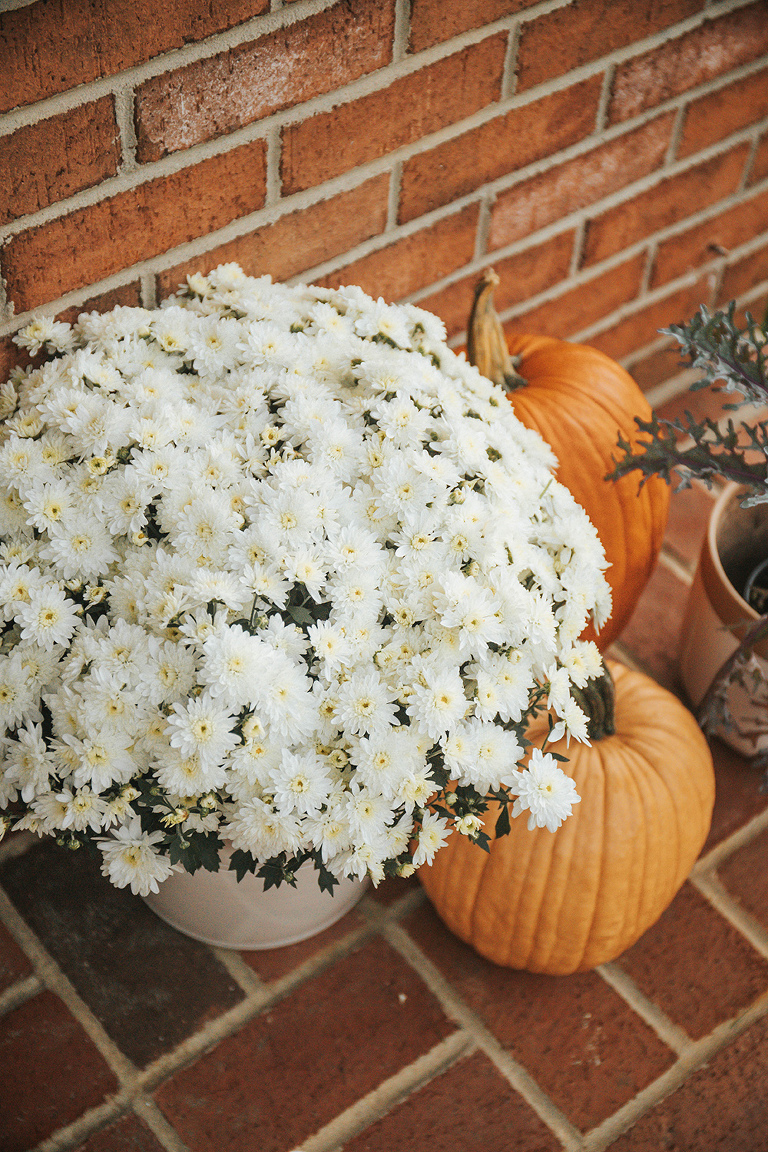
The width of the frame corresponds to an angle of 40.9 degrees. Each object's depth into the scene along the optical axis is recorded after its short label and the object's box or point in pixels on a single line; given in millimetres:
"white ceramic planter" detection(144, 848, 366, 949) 1094
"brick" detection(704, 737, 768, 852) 1404
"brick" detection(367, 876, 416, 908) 1318
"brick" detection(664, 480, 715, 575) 1741
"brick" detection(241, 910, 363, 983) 1240
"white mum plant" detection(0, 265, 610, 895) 830
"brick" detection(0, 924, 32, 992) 1208
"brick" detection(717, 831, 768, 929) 1335
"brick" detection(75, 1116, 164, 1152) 1086
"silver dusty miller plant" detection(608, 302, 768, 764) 1175
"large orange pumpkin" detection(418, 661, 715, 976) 1132
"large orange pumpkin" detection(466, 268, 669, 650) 1295
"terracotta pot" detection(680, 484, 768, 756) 1323
